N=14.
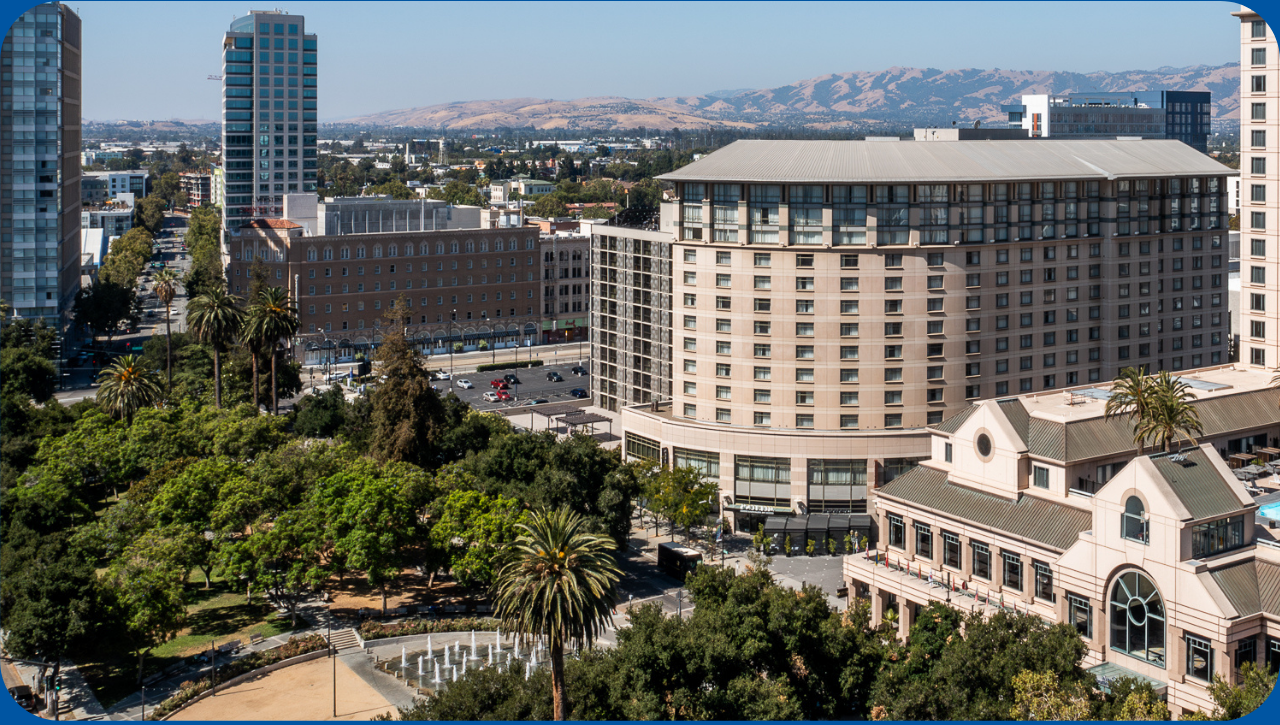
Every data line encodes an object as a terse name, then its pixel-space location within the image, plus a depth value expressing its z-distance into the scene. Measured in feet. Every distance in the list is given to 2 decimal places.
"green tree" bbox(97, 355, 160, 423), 333.83
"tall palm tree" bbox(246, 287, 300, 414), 346.74
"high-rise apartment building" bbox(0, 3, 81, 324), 483.92
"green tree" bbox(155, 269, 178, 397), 427.33
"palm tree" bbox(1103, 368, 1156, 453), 210.79
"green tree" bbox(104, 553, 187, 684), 208.64
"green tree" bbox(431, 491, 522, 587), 233.55
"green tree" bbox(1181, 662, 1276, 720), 148.25
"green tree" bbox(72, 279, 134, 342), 561.02
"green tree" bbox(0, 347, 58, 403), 411.95
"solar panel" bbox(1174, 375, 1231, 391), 251.19
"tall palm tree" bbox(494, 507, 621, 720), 157.79
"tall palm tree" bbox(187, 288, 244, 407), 350.02
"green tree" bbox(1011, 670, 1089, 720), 148.97
